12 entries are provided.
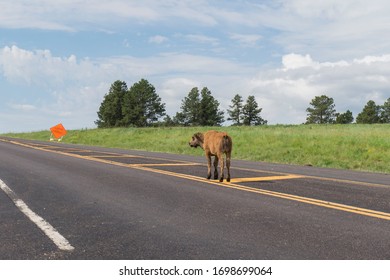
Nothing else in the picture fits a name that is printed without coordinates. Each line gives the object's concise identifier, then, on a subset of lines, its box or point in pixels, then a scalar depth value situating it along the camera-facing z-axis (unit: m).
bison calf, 10.34
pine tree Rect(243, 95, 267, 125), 98.69
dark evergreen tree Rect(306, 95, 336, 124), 105.06
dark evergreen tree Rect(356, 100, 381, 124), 102.75
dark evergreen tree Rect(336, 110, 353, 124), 104.75
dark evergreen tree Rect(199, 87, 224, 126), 89.75
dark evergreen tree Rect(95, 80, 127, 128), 91.12
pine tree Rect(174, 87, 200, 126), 89.88
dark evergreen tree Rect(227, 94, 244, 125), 98.56
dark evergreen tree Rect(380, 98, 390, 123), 103.94
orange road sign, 47.14
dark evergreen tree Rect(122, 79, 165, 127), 85.62
